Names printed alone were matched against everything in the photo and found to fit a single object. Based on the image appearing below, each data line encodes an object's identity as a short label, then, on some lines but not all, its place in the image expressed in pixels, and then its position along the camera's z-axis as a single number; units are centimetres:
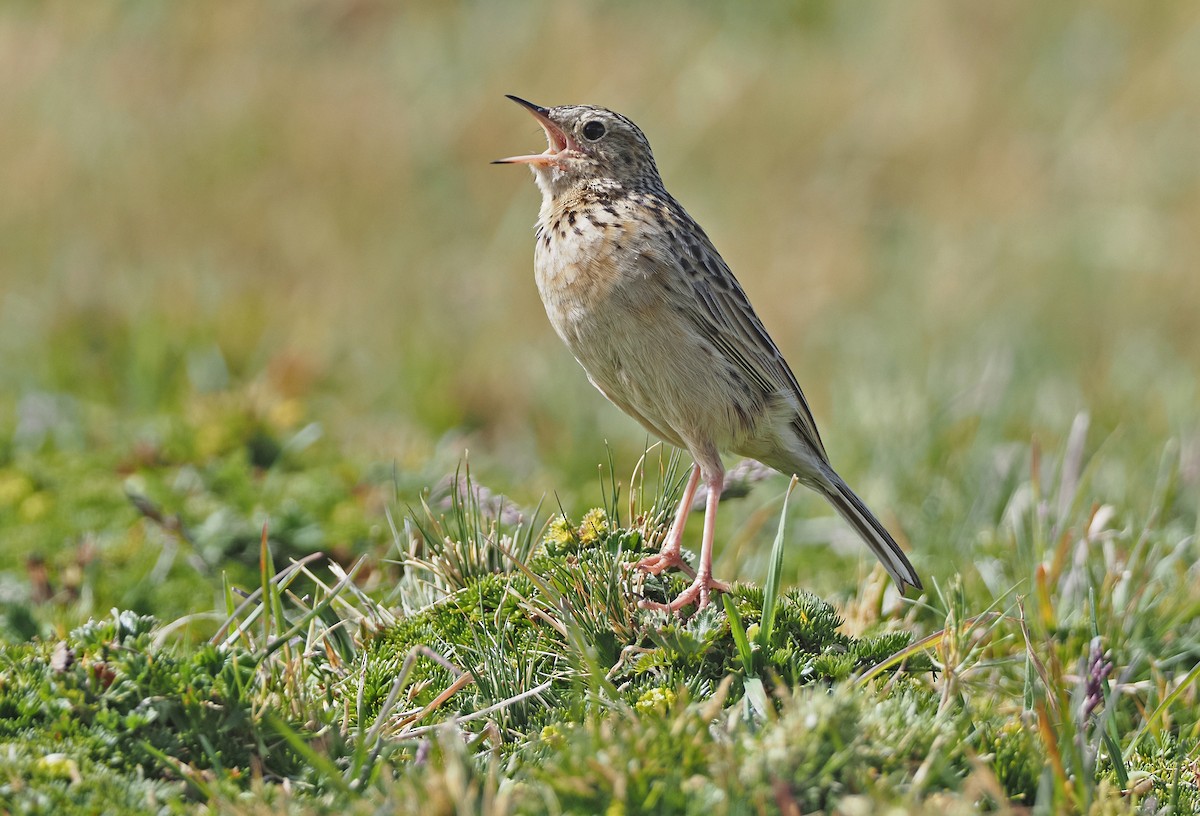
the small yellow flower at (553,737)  609
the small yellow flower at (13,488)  1161
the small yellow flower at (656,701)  651
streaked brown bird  891
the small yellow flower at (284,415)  1292
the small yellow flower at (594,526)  817
